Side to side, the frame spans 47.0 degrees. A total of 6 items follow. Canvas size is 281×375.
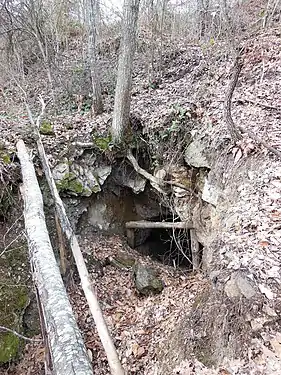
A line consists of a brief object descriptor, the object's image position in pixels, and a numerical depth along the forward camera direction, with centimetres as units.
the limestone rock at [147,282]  589
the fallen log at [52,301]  254
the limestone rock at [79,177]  692
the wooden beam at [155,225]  680
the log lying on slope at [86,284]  376
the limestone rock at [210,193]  583
